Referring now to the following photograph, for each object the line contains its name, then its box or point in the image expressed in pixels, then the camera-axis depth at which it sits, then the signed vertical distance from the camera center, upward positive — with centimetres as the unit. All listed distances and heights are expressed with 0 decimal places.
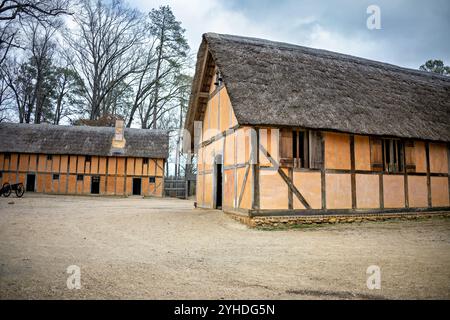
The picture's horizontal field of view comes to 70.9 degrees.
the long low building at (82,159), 2514 +212
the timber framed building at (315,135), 959 +180
